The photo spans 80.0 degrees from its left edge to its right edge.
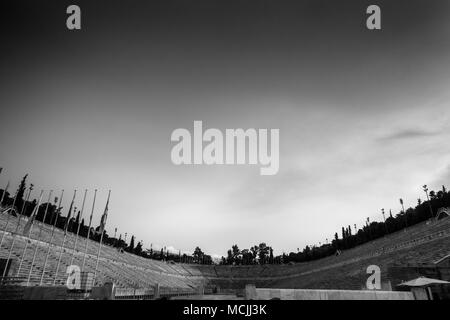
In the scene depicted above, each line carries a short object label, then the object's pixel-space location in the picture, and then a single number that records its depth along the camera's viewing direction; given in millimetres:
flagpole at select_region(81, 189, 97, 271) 26391
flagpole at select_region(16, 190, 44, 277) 21717
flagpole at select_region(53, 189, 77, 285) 25838
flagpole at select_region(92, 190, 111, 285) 24972
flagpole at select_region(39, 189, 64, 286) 25797
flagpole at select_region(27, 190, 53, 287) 20084
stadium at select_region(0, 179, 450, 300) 11070
